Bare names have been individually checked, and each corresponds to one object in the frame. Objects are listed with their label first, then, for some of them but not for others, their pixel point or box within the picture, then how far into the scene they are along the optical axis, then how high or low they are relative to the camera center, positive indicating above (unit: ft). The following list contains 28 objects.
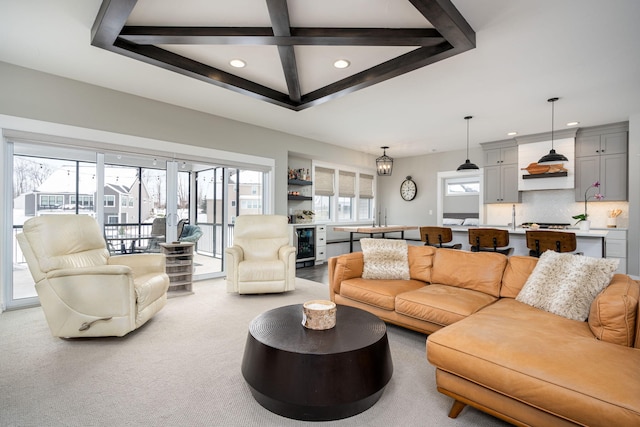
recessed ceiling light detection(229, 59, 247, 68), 10.57 +5.29
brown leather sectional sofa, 4.05 -2.23
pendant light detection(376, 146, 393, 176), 22.36 +3.59
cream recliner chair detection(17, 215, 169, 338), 8.41 -2.19
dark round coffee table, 5.13 -2.72
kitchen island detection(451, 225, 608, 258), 13.56 -1.31
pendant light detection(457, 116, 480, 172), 17.06 +2.70
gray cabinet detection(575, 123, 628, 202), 16.98 +3.11
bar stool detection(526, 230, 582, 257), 12.35 -1.11
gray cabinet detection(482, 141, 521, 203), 20.77 +2.92
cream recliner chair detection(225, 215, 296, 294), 12.90 -1.91
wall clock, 26.45 +2.20
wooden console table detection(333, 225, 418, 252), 18.95 -0.95
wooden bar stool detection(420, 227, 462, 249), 16.73 -1.18
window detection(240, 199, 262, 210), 18.37 +0.62
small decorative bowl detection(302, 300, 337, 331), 6.24 -2.10
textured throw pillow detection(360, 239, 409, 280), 10.45 -1.54
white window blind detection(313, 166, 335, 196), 23.32 +2.56
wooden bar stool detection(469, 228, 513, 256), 14.64 -1.24
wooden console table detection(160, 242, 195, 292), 13.37 -2.18
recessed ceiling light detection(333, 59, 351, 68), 10.52 +5.24
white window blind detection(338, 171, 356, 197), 25.20 +2.51
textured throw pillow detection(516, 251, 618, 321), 6.53 -1.56
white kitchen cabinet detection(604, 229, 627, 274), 15.94 -1.63
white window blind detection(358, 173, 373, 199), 26.94 +2.54
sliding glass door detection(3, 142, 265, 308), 11.96 +0.81
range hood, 18.54 +2.88
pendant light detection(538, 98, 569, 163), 14.19 +2.67
